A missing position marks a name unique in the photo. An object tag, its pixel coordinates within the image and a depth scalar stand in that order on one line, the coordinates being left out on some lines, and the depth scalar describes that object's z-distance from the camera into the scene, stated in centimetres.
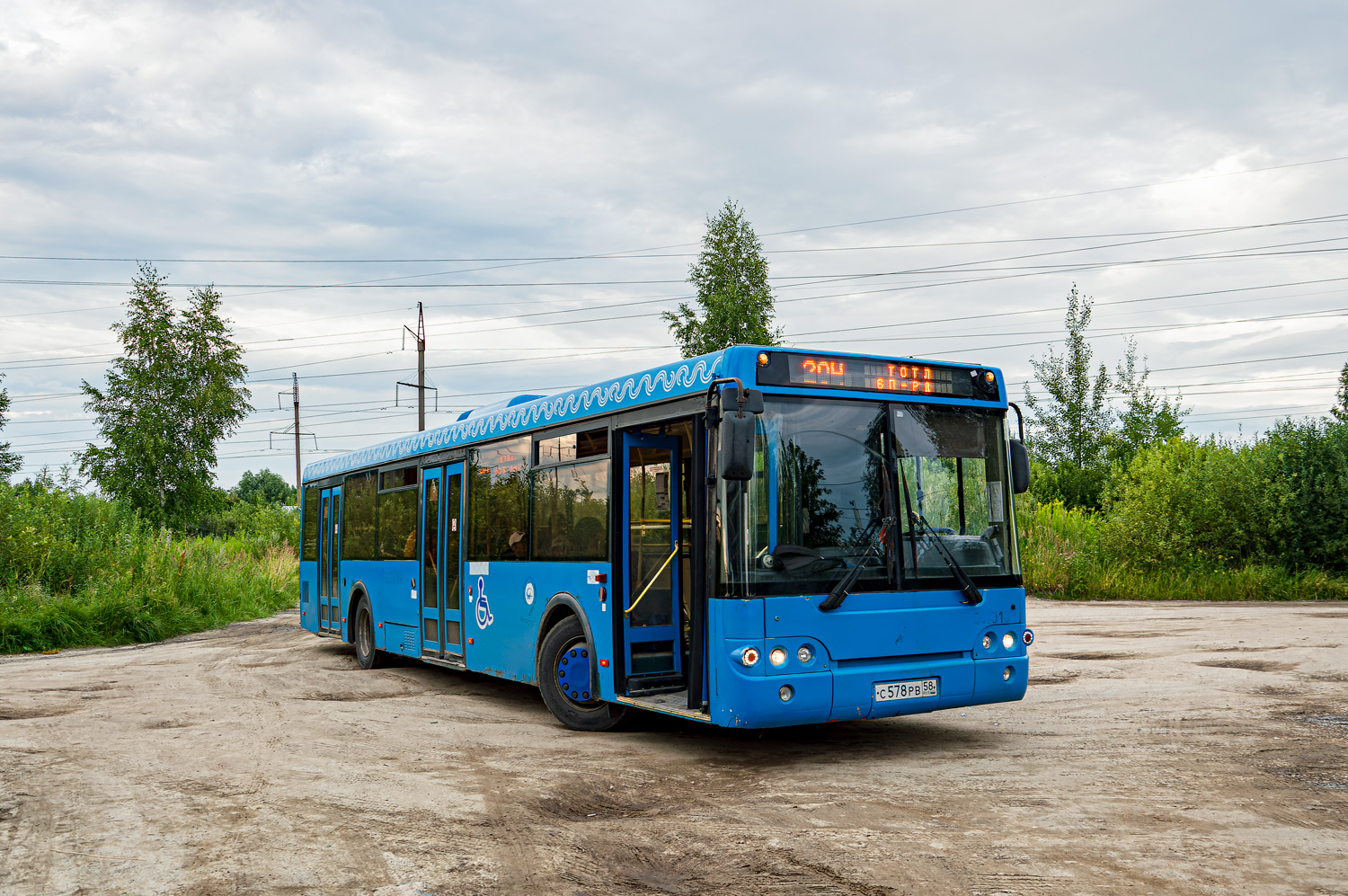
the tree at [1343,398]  3024
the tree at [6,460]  3597
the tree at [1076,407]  3912
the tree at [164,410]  3031
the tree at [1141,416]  3938
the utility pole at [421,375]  3831
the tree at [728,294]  3666
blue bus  733
